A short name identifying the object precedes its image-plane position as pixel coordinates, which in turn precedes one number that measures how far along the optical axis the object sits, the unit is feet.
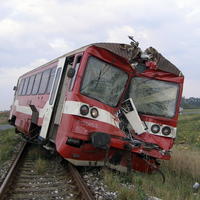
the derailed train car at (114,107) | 26.76
